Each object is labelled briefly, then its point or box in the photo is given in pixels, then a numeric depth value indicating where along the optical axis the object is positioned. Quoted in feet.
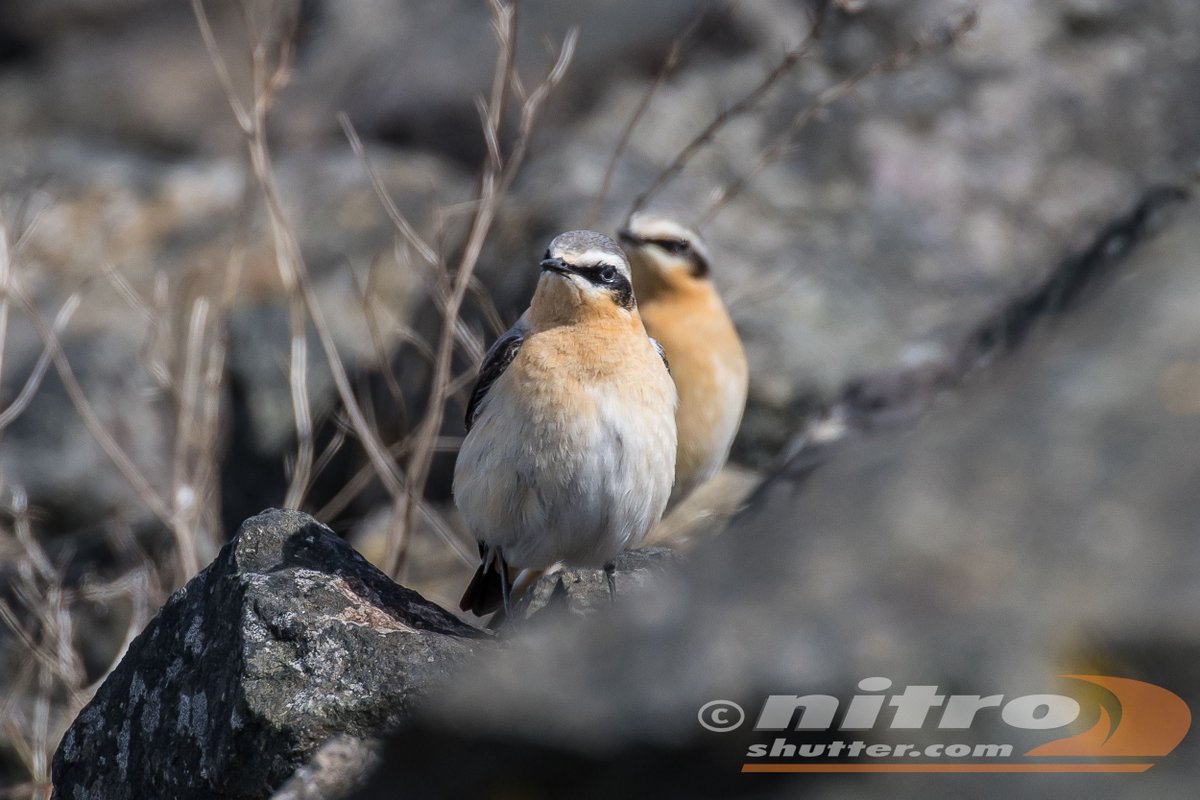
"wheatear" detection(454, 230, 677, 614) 40.60
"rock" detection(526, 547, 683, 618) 38.99
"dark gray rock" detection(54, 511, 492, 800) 29.19
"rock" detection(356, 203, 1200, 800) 18.13
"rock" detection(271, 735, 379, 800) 25.27
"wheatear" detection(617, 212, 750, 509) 57.41
